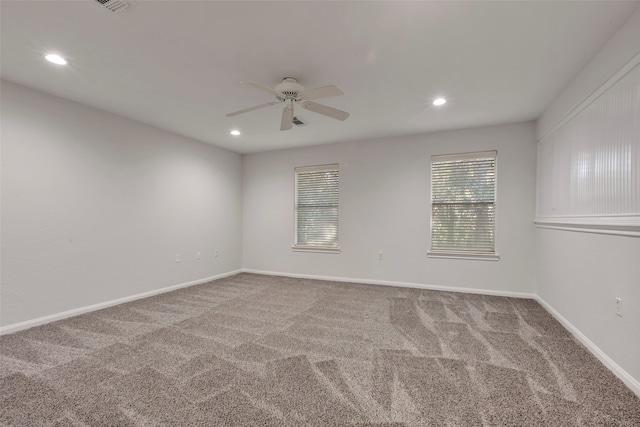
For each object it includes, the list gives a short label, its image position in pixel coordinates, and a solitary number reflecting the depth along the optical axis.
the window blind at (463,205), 4.23
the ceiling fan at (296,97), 2.33
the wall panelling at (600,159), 1.96
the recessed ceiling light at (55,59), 2.37
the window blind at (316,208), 5.25
